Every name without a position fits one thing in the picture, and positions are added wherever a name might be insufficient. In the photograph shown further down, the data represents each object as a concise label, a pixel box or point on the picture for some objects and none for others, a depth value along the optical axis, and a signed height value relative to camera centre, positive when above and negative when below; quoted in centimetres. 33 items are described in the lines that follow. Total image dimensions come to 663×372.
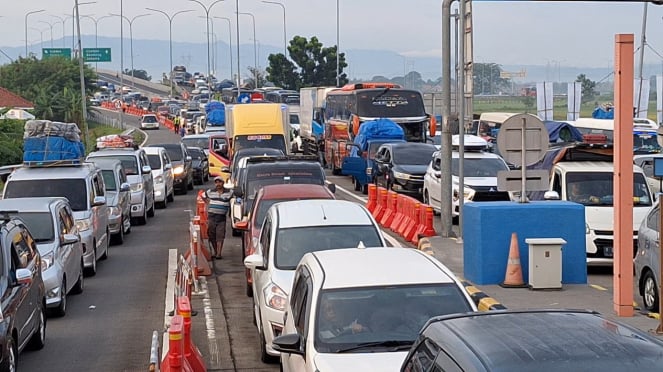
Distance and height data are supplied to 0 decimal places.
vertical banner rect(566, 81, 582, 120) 5075 +10
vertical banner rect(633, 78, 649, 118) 5008 +1
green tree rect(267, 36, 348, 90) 11050 +377
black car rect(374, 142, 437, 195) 3170 -184
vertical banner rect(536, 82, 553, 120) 4950 +11
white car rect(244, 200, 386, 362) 1220 -163
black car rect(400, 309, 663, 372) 508 -117
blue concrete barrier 1658 -194
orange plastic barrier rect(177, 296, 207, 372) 1028 -225
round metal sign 1647 -56
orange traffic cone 1639 -246
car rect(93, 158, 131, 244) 2447 -205
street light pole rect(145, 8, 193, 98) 15918 +286
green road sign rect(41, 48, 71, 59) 9411 +468
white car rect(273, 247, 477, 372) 840 -163
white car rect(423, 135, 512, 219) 2614 -182
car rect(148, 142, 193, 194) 3862 -213
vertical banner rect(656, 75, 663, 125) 4688 +17
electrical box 1606 -235
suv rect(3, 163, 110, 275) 2039 -157
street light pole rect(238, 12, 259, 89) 11806 +504
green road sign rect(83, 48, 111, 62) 8550 +404
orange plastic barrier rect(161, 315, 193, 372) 884 -195
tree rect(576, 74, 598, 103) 11362 +112
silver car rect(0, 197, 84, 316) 1548 -197
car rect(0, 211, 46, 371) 1116 -204
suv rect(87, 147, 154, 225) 2905 -191
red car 1722 -152
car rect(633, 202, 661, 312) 1462 -216
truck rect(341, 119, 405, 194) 3764 -141
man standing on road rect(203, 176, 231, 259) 2127 -216
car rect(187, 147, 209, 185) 4338 -230
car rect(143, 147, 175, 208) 3375 -212
